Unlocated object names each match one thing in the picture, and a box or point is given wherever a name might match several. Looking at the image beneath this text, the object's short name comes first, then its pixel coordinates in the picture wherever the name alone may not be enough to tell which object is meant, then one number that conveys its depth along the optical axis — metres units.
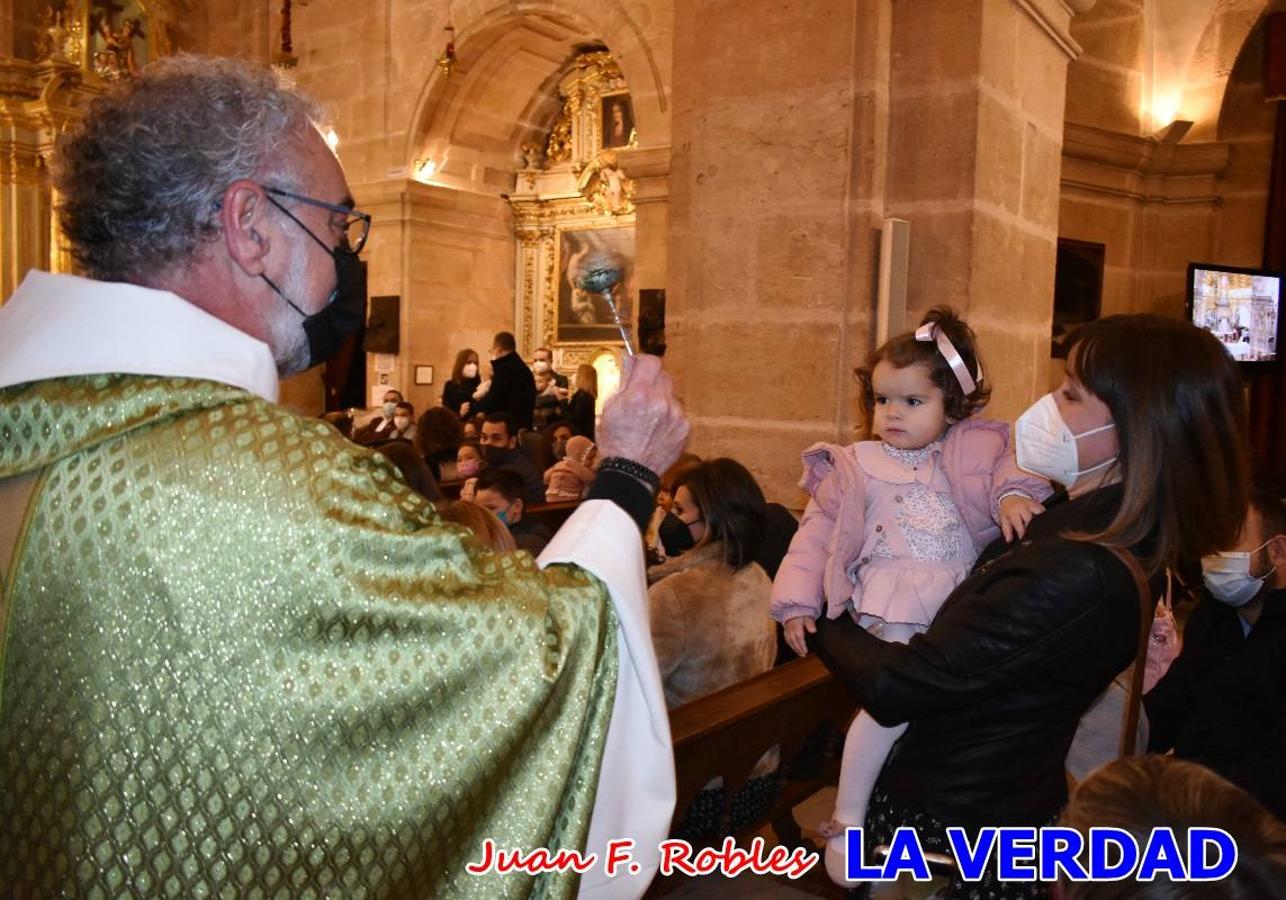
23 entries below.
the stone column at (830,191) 4.00
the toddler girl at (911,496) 2.21
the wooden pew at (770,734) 2.22
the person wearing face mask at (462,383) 9.73
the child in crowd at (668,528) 3.13
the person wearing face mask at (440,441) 6.11
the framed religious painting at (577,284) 12.64
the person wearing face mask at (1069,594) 1.49
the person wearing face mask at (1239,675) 2.04
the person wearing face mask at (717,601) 2.74
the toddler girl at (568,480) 5.92
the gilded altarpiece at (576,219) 12.62
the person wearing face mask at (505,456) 5.30
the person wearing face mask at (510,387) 8.39
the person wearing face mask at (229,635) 1.08
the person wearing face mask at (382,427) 8.15
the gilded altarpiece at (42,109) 11.76
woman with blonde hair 9.59
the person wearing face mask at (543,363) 11.04
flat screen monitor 7.75
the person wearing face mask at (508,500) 3.97
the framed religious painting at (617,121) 12.61
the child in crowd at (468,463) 5.75
